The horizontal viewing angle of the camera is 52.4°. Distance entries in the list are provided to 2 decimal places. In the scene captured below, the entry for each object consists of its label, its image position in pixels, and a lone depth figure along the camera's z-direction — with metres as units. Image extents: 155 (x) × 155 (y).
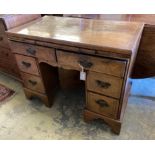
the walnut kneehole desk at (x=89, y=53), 0.97
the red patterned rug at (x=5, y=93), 1.76
